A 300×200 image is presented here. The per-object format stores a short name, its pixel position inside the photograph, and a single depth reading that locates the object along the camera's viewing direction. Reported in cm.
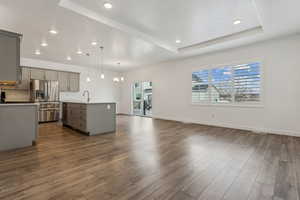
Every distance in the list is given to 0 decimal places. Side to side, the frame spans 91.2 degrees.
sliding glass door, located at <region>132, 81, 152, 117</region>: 926
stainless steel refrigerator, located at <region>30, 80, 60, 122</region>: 632
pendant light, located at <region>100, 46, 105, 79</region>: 541
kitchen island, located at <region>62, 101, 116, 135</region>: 440
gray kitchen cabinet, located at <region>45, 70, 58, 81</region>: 679
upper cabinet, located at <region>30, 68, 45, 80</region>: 645
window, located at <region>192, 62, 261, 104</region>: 499
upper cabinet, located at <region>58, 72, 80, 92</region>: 724
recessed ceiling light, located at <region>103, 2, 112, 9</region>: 290
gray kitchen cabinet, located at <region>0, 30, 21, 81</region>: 320
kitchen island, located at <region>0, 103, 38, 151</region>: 310
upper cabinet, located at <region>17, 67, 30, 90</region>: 623
